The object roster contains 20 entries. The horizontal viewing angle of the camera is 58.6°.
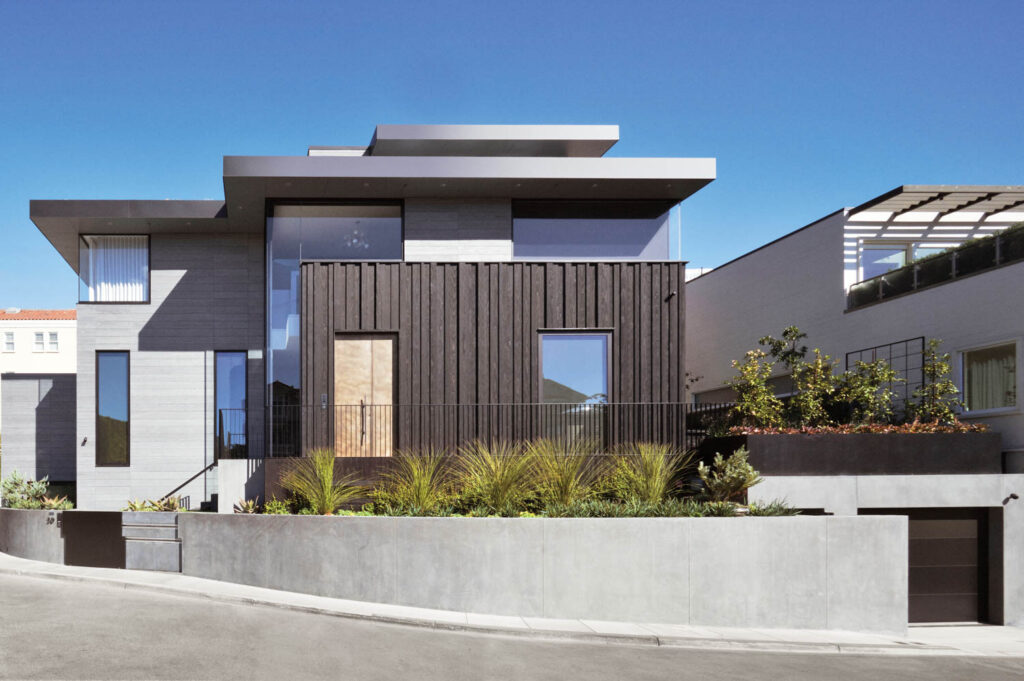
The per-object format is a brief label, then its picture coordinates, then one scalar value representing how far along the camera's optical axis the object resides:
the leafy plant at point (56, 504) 16.27
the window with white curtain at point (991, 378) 14.91
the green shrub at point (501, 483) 12.27
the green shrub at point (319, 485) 12.69
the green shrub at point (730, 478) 12.72
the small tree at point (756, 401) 14.87
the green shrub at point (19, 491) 17.27
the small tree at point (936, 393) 15.21
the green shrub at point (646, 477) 12.71
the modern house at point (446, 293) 15.30
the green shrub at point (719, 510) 12.18
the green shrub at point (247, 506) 13.65
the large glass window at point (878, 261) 19.64
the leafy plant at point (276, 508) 13.06
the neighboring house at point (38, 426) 18.77
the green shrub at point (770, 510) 12.47
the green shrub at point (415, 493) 12.39
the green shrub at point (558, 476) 12.45
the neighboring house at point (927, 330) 14.01
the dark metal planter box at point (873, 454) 13.66
